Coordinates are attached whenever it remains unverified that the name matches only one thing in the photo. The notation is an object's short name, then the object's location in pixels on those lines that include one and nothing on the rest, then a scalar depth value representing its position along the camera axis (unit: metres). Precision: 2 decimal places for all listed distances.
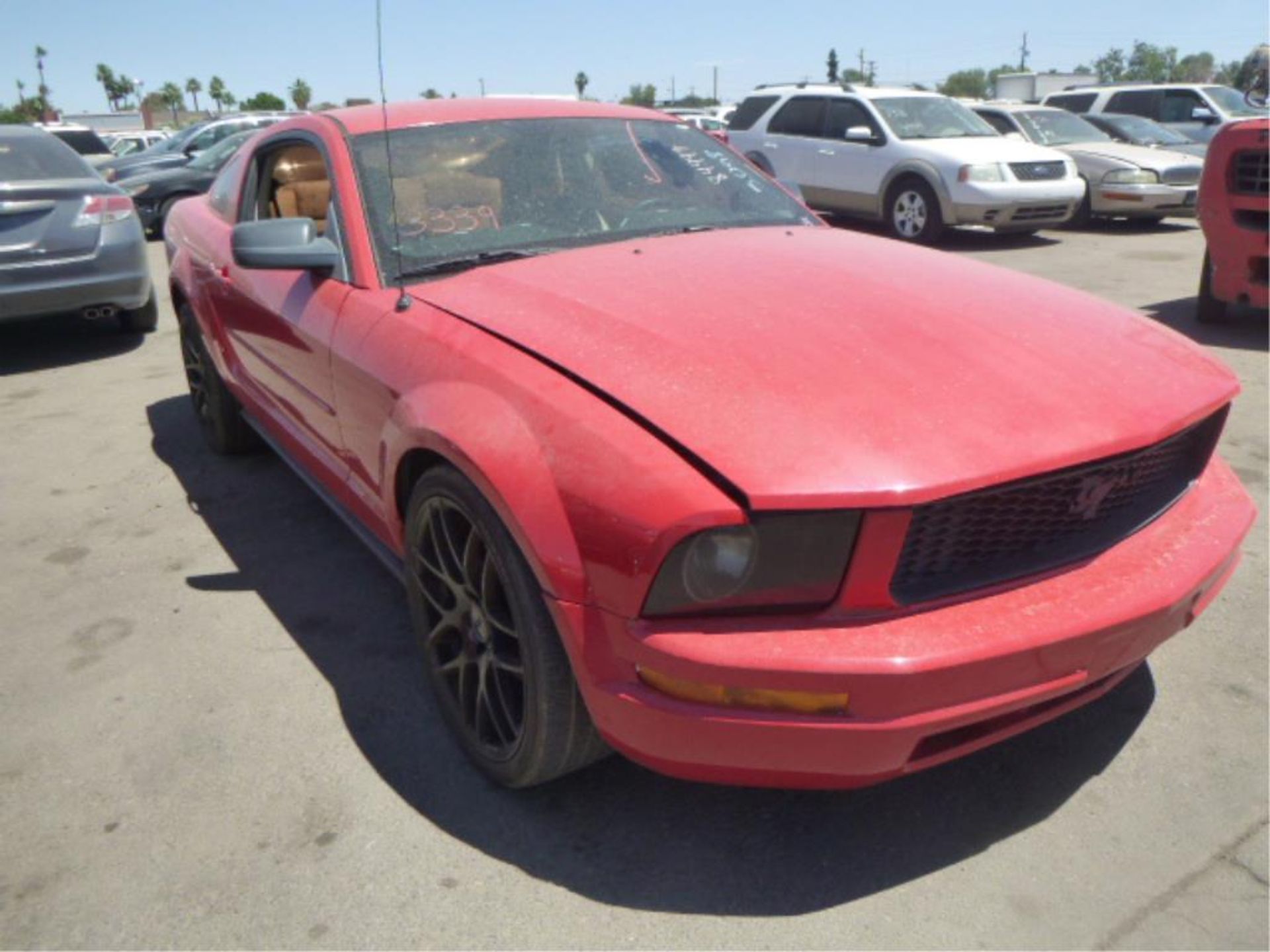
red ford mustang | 1.84
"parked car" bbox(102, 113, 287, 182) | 13.95
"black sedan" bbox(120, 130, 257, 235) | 12.76
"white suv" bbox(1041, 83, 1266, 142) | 15.40
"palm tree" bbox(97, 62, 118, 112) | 102.69
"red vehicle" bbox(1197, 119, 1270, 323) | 6.14
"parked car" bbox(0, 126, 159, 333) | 6.36
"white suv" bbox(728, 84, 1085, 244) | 10.64
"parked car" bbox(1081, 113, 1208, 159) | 13.46
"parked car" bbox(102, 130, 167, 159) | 26.73
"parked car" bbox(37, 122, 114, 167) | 16.86
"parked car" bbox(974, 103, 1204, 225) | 11.66
